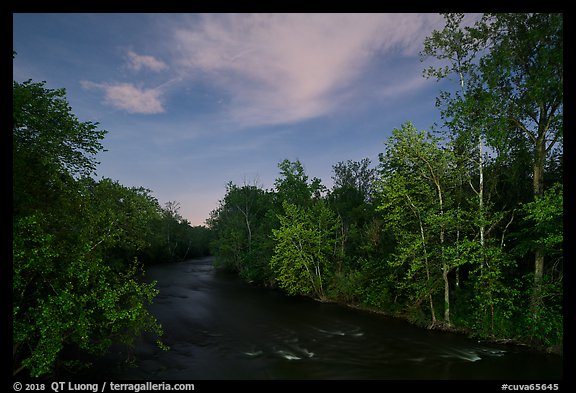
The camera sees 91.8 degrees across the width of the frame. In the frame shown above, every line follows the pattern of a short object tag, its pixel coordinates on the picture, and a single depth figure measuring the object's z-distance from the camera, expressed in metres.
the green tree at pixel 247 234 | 35.69
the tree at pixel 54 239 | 7.38
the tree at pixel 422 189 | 15.61
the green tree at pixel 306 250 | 25.66
